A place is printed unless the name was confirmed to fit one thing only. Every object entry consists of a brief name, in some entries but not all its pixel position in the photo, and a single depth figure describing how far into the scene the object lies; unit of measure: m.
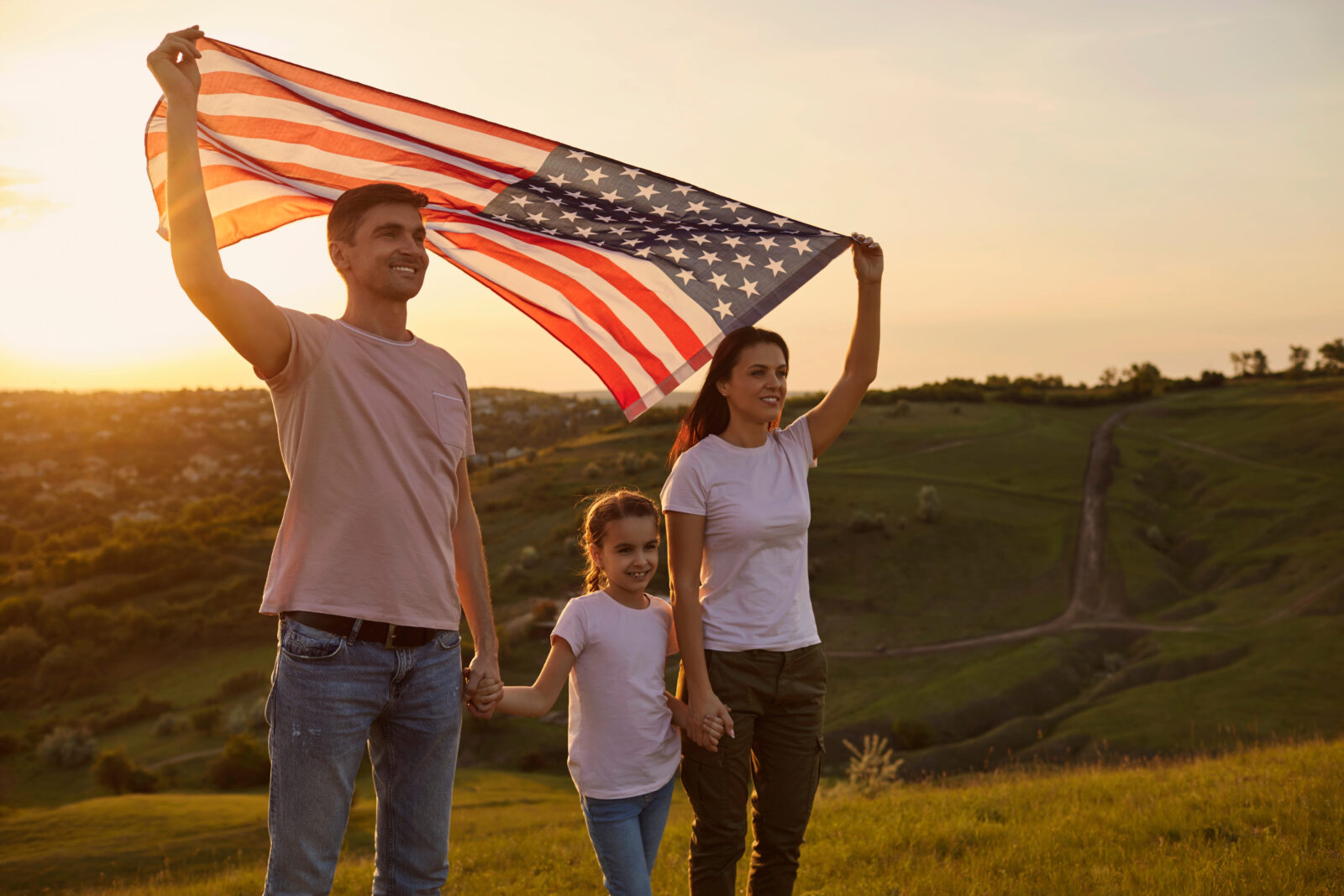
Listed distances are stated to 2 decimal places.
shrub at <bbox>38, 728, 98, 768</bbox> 40.00
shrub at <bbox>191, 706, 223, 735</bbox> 41.06
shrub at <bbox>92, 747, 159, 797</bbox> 33.72
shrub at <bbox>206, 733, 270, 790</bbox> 32.31
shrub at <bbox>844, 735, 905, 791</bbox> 12.75
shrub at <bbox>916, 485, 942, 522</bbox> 56.31
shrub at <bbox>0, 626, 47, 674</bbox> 57.04
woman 3.84
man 2.78
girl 3.67
